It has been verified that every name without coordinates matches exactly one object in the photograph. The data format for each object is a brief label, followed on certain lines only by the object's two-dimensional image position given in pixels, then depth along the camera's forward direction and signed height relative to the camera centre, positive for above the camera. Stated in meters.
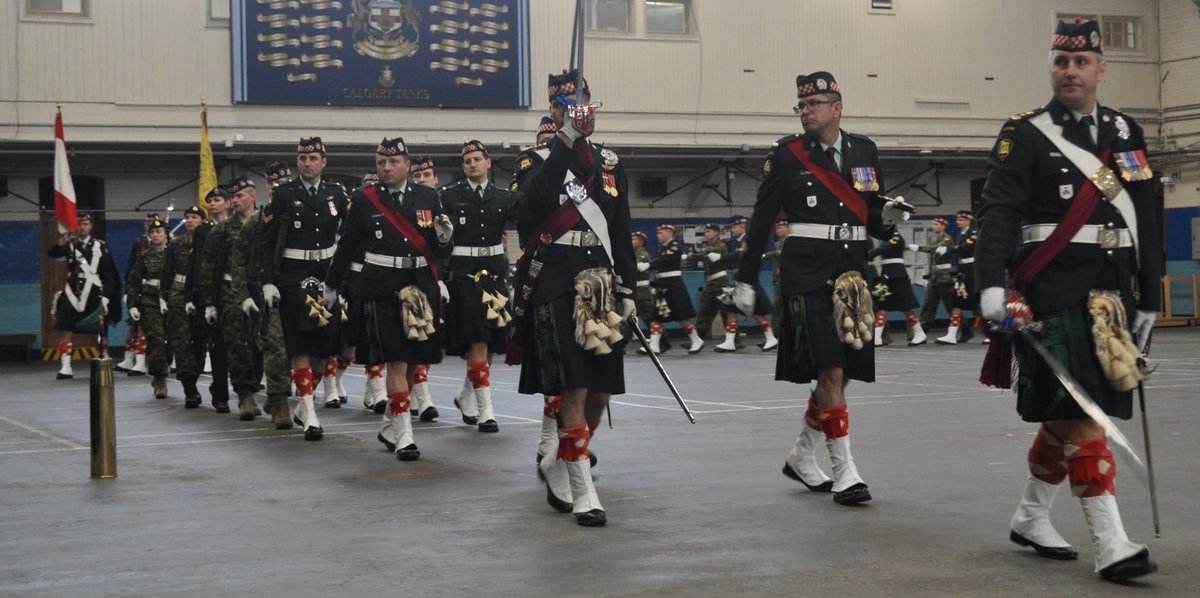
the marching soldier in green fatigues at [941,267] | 27.45 +0.69
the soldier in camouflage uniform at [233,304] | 13.80 +0.10
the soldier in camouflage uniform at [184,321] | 16.03 -0.07
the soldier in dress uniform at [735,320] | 26.45 -0.23
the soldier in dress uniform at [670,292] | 26.23 +0.28
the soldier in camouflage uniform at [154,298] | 17.94 +0.23
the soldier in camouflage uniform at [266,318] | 12.86 -0.04
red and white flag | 16.03 +1.31
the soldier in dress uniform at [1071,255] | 6.14 +0.20
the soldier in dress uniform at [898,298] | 26.08 +0.11
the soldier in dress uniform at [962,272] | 25.36 +0.54
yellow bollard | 9.84 -0.71
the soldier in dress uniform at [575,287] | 7.71 +0.12
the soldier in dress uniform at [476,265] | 13.34 +0.41
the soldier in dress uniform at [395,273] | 10.84 +0.28
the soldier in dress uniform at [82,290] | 22.52 +0.40
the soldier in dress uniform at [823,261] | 8.12 +0.25
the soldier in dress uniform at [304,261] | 12.23 +0.43
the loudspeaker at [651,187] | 32.09 +2.59
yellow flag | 25.42 +2.52
